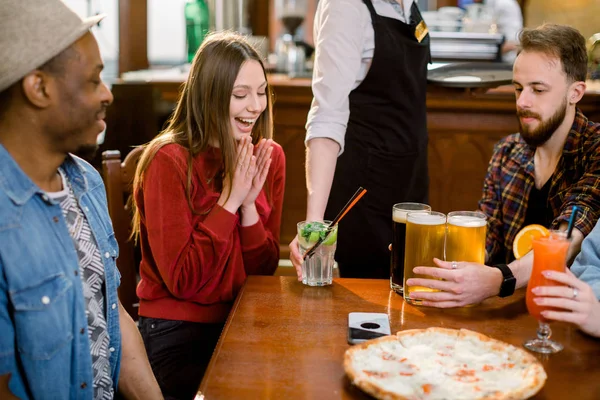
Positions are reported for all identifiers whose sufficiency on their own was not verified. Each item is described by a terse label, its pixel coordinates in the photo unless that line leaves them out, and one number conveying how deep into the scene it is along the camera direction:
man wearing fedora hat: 1.12
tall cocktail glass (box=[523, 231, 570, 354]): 1.25
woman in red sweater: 1.71
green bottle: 3.99
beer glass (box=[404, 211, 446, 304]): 1.48
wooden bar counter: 3.11
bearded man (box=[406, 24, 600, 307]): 1.76
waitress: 1.98
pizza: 1.05
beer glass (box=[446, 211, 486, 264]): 1.49
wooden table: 1.11
